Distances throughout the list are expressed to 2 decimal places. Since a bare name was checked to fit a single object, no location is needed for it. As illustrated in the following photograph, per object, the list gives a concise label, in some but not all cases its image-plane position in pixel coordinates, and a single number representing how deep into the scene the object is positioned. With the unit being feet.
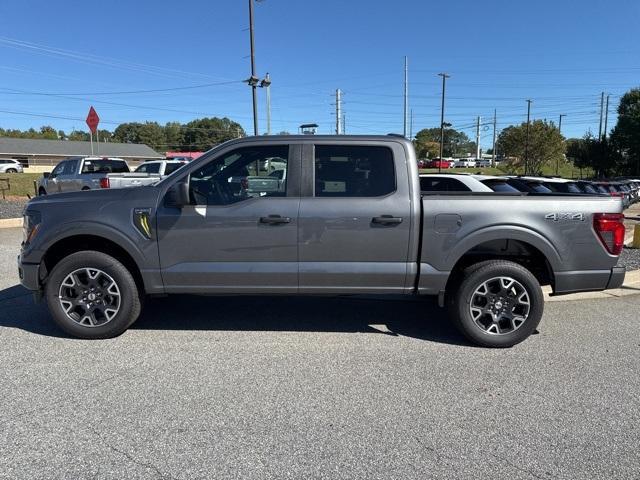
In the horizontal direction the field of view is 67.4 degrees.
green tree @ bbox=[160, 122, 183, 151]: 448.82
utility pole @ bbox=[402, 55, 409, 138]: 162.44
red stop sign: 48.68
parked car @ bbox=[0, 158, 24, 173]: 156.56
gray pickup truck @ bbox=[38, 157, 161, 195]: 46.21
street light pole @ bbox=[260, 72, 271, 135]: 67.33
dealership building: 205.87
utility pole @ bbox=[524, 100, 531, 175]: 195.31
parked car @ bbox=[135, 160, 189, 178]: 58.39
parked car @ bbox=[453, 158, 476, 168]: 334.69
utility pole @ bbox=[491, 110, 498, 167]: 342.85
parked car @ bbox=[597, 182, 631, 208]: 75.64
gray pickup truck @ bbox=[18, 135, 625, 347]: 14.10
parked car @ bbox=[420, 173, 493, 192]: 32.42
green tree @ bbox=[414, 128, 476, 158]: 414.21
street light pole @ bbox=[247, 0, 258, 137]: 64.76
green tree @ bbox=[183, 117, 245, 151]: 434.30
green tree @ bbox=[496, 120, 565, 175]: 207.67
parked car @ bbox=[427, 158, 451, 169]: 295.15
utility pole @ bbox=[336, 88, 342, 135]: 166.46
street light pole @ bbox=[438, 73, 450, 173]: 175.52
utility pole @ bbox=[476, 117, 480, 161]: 382.63
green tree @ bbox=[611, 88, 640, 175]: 186.50
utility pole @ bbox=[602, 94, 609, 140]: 205.75
